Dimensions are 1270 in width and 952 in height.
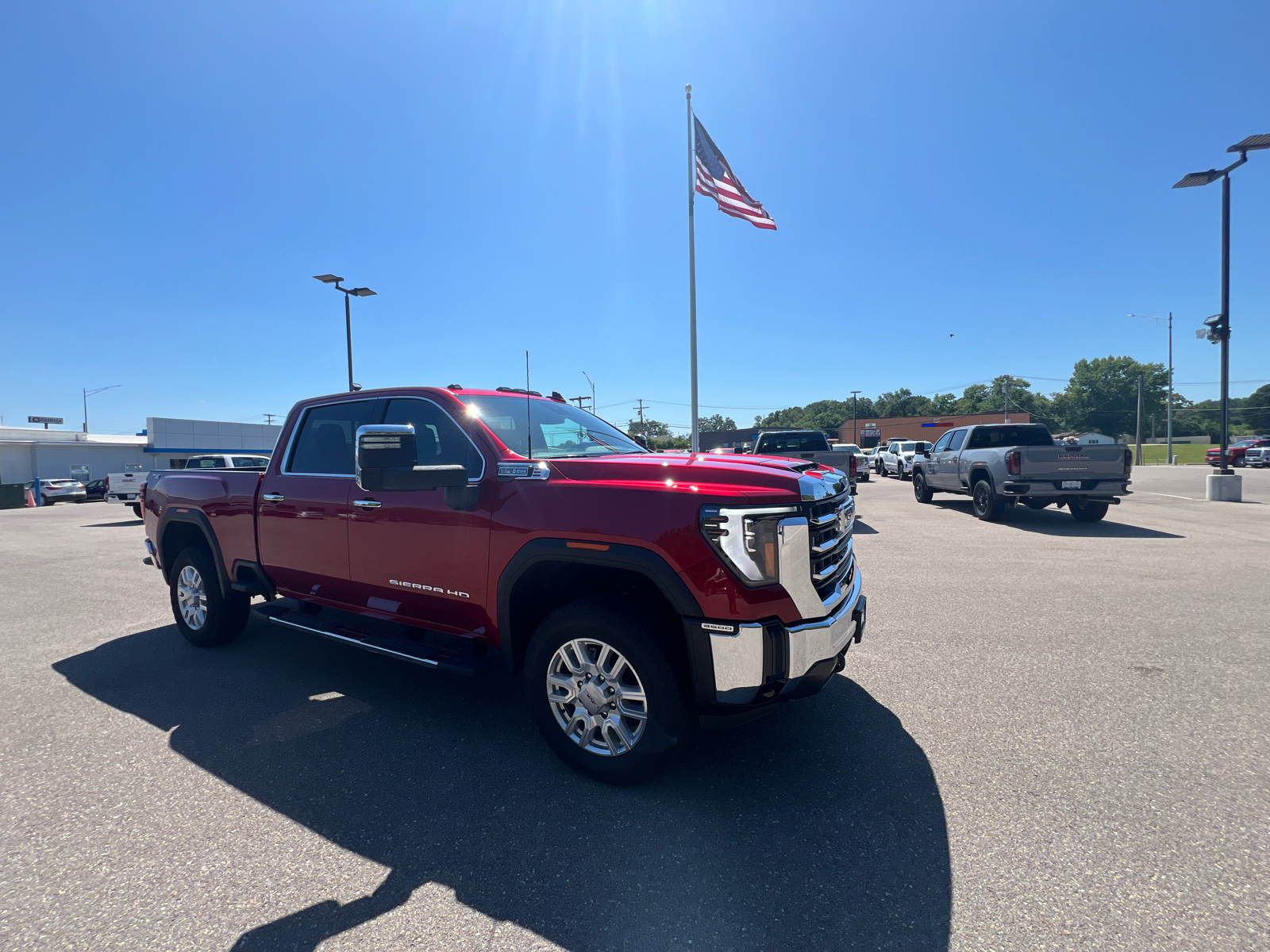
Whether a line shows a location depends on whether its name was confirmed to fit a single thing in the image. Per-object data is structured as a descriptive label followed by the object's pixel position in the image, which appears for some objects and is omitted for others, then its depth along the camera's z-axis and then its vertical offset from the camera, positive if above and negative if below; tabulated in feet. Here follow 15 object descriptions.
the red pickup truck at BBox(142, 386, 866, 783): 8.77 -1.89
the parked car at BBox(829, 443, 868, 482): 41.65 -2.95
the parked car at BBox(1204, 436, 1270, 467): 121.70 -2.63
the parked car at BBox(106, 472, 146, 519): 60.49 -3.02
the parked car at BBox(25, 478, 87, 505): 102.53 -5.84
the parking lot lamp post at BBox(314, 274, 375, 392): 63.57 +16.75
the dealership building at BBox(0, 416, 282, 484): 145.38 +1.76
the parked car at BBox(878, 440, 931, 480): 96.11 -2.34
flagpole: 59.00 +13.13
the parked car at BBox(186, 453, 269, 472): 51.31 -0.68
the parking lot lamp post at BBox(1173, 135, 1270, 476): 47.11 +16.06
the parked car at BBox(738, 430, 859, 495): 43.16 +0.09
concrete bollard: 50.57 -3.97
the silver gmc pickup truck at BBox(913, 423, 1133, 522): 35.53 -1.74
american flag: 49.14 +20.90
